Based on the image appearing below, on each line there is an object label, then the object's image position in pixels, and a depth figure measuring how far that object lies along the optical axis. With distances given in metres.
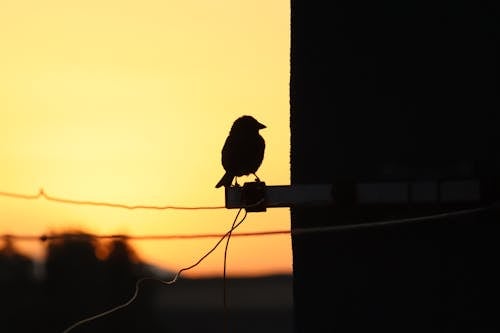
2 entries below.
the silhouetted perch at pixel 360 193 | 10.33
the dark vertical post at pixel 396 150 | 10.50
